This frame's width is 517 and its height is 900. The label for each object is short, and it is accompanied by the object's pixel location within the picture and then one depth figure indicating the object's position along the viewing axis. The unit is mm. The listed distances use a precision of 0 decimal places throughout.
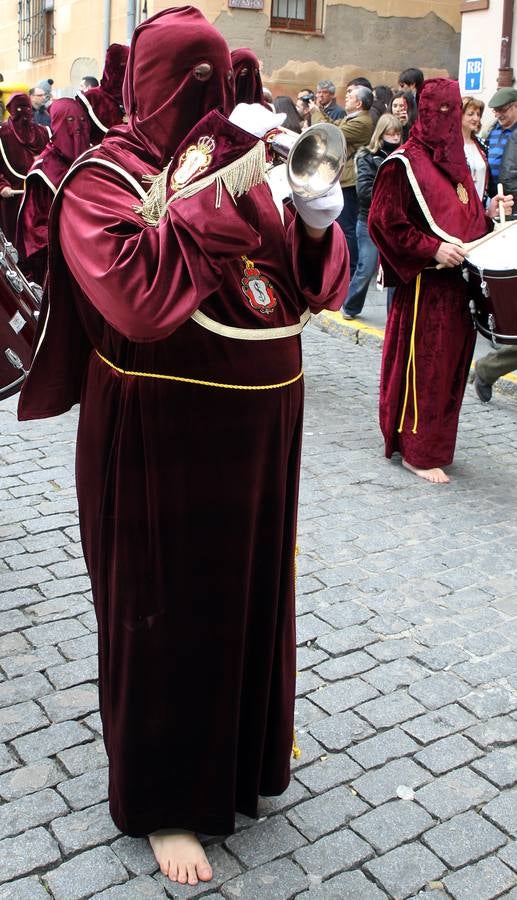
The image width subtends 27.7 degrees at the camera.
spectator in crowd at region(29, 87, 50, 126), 14203
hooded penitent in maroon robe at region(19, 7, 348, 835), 2084
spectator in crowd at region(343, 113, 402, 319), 8672
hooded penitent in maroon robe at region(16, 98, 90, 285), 6391
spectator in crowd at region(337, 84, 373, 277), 9898
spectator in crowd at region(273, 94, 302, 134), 10483
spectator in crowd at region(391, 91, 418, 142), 9031
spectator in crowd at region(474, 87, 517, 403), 8289
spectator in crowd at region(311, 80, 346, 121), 12258
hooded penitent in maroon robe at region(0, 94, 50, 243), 9172
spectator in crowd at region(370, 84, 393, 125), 11529
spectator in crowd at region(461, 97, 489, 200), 5723
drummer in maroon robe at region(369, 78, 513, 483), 5211
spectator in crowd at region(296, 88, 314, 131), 12989
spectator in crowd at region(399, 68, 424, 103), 10359
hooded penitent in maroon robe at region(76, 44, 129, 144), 6594
